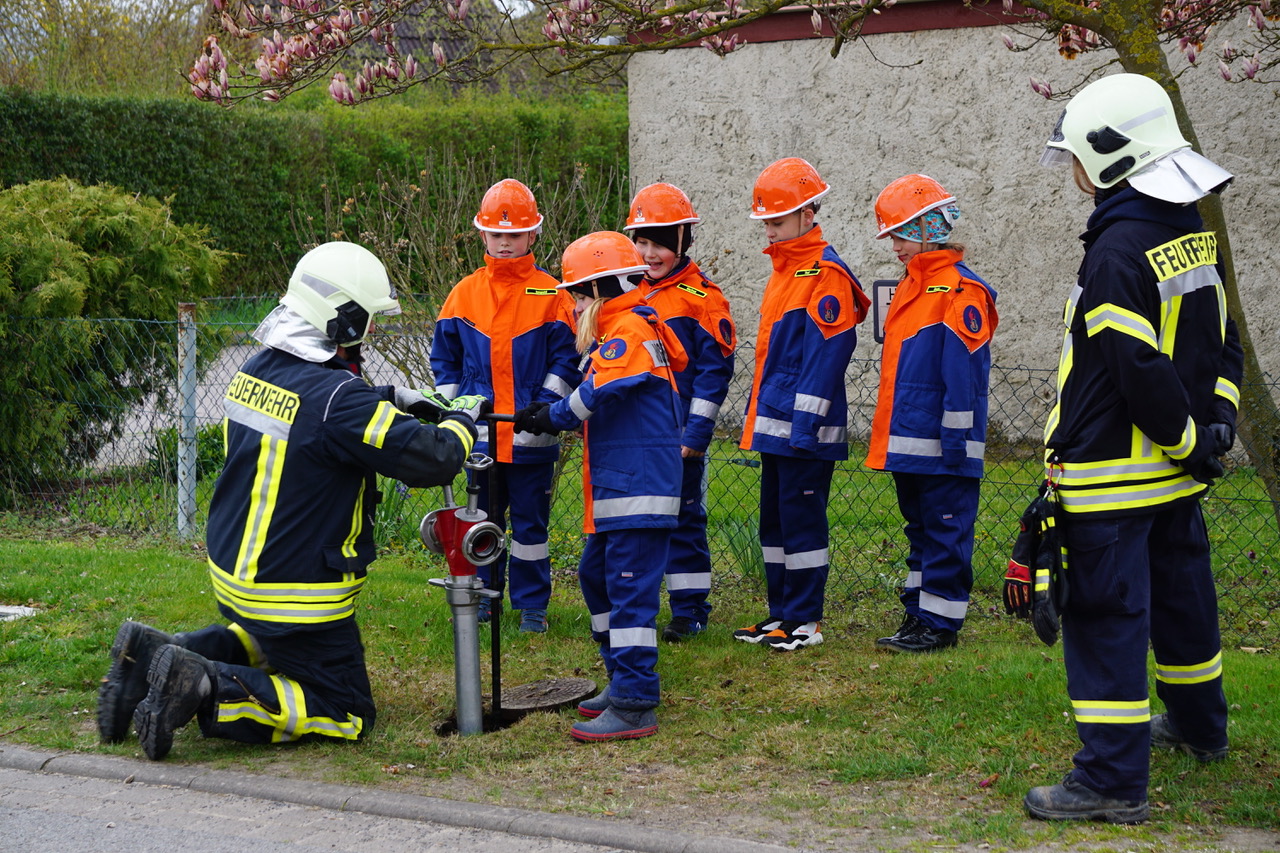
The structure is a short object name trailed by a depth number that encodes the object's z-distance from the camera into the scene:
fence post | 7.37
